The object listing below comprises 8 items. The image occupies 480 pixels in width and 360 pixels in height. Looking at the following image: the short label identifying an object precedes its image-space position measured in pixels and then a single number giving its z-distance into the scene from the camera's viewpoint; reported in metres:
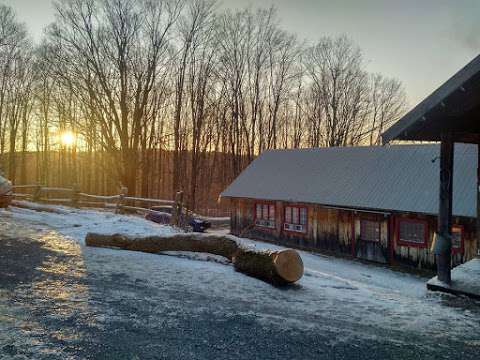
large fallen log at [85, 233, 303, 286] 8.47
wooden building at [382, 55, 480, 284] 7.11
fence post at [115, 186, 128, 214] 20.21
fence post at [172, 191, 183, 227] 17.53
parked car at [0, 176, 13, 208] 16.69
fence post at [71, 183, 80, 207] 22.17
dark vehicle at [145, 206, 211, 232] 24.16
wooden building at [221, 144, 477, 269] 17.50
